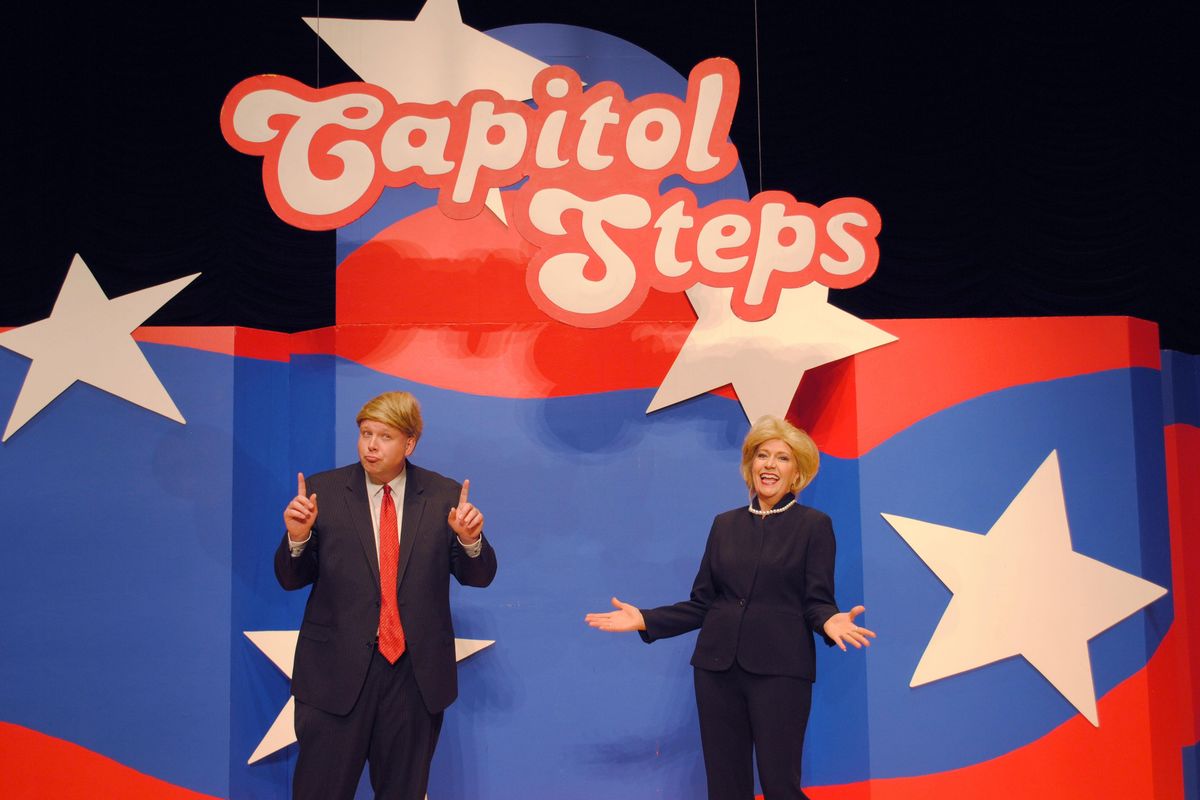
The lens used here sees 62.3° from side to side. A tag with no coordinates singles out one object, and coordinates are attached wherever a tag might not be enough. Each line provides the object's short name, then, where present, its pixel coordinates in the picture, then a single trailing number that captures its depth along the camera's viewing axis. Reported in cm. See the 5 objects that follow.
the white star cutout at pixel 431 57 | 402
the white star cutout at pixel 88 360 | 381
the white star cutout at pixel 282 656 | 375
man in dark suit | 291
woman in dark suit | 297
